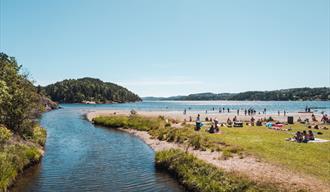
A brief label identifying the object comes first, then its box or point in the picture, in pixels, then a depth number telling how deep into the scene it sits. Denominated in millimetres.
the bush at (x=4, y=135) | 29828
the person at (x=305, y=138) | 38938
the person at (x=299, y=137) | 39250
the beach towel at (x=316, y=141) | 39500
